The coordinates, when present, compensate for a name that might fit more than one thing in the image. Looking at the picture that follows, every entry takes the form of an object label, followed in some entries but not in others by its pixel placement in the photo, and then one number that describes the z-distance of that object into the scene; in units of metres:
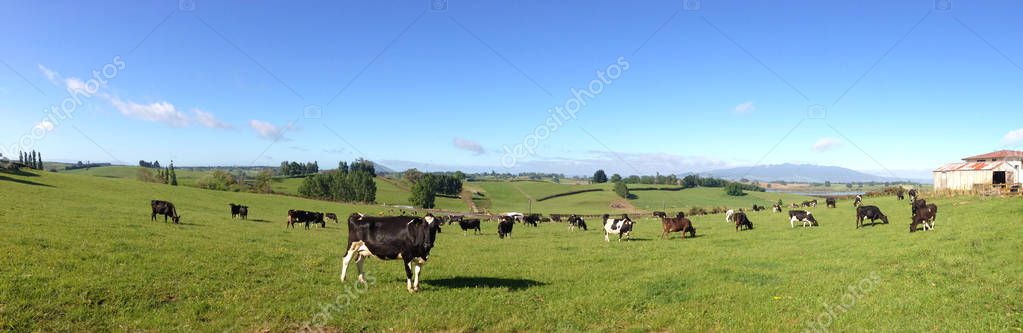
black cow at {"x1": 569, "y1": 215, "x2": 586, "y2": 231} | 44.62
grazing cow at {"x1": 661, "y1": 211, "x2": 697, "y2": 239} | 28.36
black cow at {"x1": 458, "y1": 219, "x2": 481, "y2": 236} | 38.84
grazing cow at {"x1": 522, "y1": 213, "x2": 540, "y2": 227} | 50.63
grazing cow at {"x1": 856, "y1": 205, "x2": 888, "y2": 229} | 27.72
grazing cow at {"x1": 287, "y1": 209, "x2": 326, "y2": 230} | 34.81
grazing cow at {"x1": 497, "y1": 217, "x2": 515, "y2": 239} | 33.79
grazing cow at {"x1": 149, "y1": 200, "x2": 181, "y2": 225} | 29.23
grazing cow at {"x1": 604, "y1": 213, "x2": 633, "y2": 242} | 27.98
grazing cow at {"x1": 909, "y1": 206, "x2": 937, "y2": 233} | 22.28
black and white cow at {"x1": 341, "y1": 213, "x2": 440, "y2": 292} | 12.08
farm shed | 39.50
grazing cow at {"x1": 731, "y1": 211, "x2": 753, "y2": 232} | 31.54
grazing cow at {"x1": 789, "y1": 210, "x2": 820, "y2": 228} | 31.52
